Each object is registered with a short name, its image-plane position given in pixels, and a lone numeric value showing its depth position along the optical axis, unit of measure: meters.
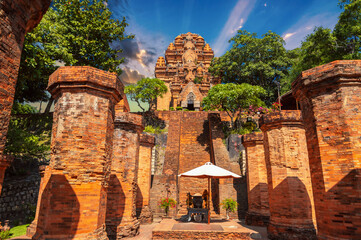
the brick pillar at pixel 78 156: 5.01
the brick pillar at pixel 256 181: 10.51
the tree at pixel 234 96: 19.44
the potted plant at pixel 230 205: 12.09
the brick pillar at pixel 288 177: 7.61
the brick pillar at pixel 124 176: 8.27
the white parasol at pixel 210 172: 9.29
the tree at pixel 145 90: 25.89
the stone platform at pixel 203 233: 7.98
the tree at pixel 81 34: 15.12
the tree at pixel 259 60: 29.06
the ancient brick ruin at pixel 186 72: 33.84
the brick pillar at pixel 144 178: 11.48
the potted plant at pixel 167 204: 12.25
